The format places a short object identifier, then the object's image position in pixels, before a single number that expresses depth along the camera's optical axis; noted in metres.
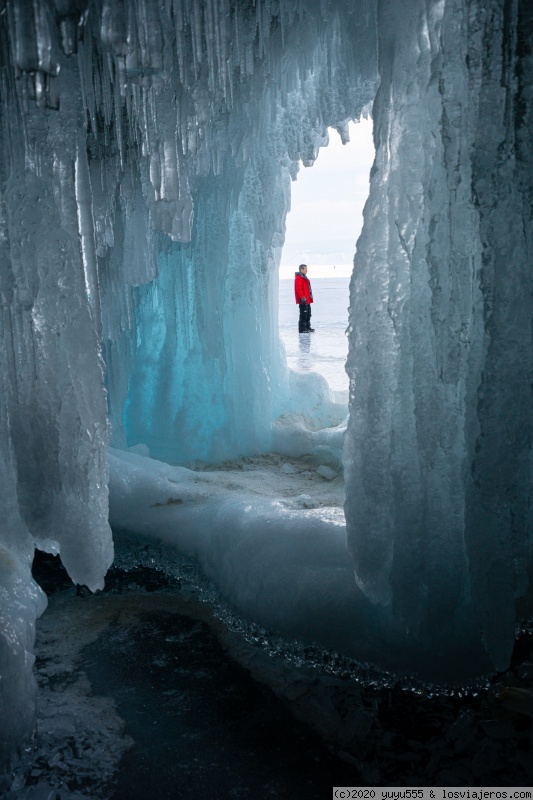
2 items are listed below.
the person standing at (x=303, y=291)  11.65
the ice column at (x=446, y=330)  2.41
